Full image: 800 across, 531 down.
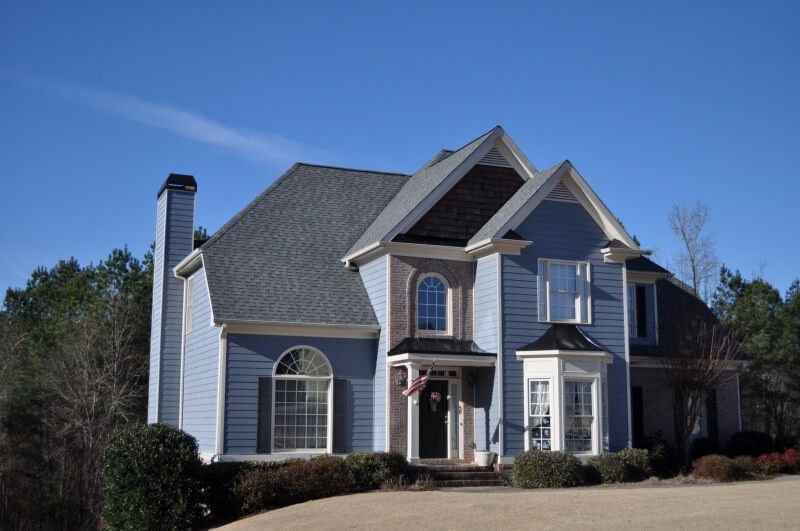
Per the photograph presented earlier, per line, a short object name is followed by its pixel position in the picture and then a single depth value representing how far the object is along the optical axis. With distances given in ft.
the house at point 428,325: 74.74
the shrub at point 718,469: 73.31
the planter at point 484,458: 74.23
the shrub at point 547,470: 69.72
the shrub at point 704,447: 87.98
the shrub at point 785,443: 91.97
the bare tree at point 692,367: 82.07
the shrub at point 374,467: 66.49
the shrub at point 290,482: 60.90
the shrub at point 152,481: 59.26
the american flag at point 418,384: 73.56
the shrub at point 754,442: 89.30
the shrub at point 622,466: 72.38
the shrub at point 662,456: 78.59
